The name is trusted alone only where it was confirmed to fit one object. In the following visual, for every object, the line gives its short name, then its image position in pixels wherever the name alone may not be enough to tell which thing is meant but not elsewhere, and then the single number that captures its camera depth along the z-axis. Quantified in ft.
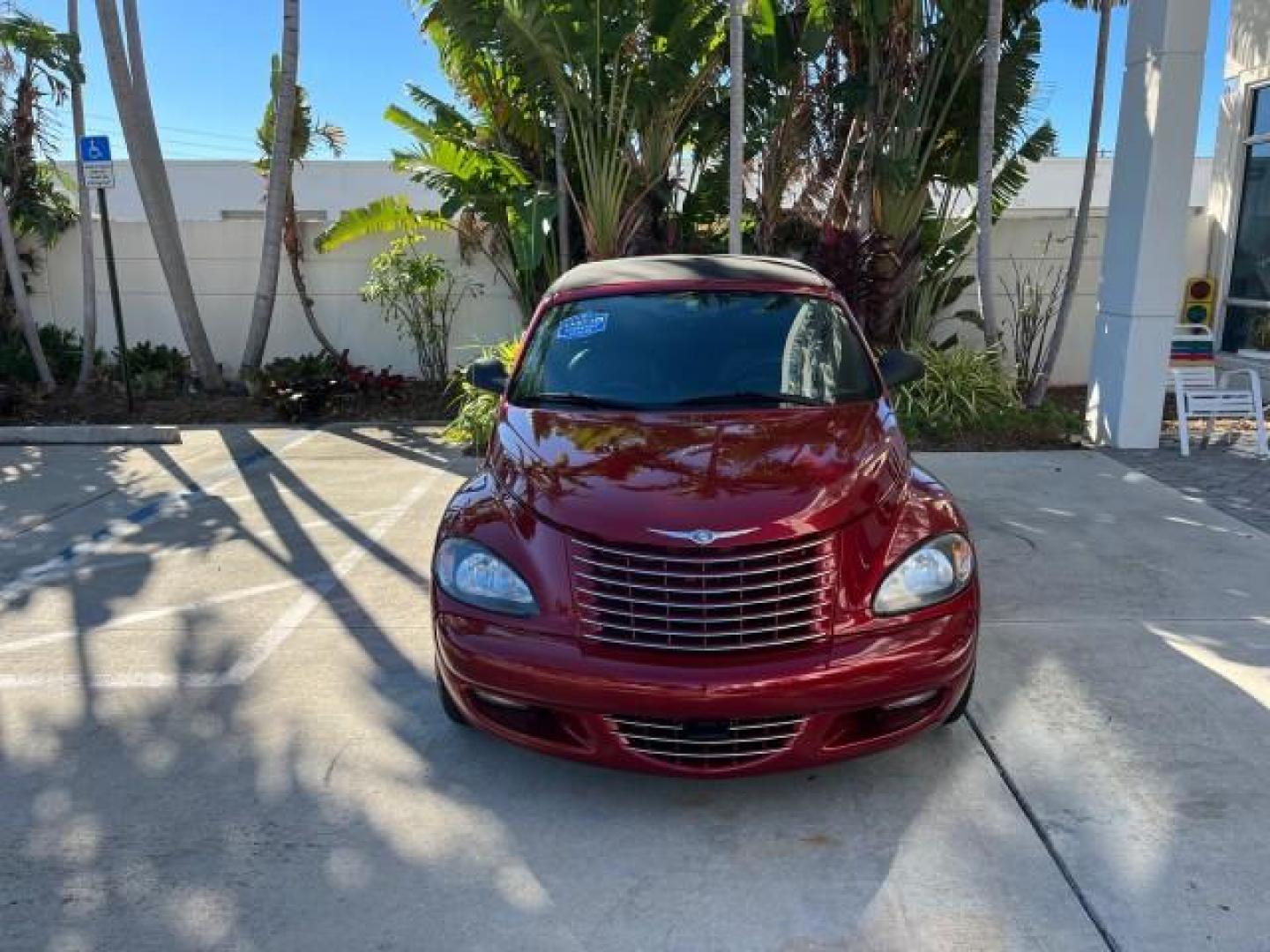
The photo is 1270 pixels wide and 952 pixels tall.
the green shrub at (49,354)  36.96
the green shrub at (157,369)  37.27
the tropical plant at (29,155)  32.86
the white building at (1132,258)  25.55
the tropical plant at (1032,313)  34.73
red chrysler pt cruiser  10.18
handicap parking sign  29.94
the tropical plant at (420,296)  34.76
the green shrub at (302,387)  33.53
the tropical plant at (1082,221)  31.22
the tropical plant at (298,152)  36.68
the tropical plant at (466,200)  33.78
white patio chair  26.53
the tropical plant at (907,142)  31.12
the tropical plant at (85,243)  34.06
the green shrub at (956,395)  29.35
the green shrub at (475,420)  28.58
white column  25.03
